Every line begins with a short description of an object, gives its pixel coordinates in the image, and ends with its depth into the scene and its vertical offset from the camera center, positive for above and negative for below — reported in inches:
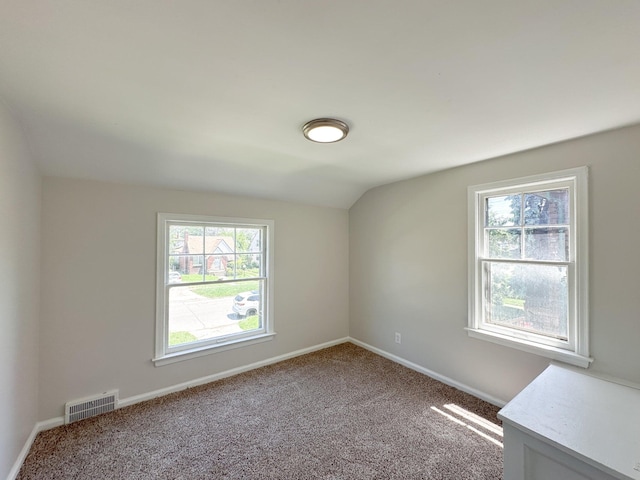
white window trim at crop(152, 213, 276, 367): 103.9 -26.7
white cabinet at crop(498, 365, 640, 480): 46.0 -35.4
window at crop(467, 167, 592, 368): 80.4 -6.6
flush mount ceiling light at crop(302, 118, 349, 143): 68.6 +30.1
